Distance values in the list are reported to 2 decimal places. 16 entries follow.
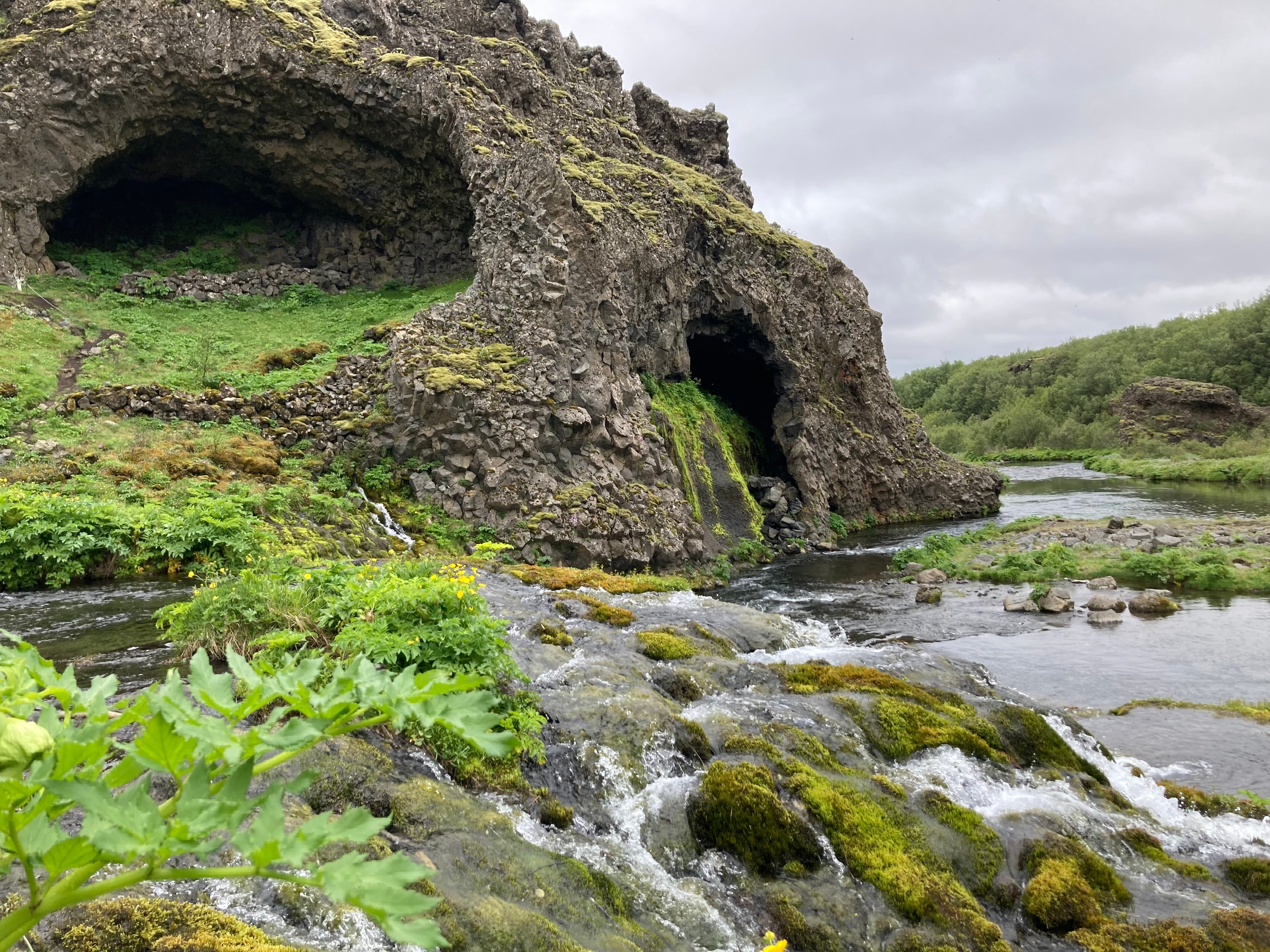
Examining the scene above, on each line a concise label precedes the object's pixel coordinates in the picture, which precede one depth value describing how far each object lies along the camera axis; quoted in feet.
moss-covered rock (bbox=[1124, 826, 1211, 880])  19.79
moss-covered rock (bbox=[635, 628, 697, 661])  29.78
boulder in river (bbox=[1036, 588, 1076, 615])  53.67
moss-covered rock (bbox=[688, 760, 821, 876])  17.97
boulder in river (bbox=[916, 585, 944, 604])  58.44
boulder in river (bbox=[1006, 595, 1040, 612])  54.70
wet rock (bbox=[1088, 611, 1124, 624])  50.52
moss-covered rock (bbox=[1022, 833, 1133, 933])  17.57
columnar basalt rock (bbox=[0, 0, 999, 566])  63.41
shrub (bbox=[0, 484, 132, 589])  34.65
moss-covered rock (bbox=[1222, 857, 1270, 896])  19.35
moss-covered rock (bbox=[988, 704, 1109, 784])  25.14
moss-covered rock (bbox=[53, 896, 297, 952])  9.48
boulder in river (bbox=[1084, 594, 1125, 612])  52.95
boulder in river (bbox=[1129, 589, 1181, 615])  52.65
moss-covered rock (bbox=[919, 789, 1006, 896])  18.48
